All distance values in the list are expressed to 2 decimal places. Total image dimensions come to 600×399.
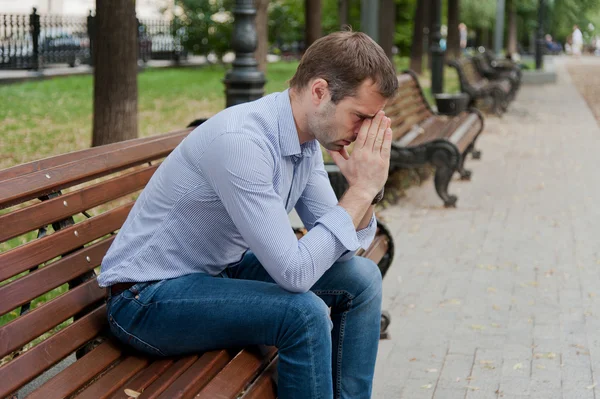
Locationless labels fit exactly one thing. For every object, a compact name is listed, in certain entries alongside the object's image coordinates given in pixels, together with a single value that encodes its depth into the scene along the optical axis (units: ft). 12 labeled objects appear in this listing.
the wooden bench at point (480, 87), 47.26
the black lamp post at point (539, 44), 89.25
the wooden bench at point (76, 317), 8.29
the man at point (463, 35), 173.27
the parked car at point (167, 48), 88.48
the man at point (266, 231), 8.41
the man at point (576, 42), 170.45
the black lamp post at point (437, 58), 58.70
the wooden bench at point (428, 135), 24.39
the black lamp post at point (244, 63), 22.11
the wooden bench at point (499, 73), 59.44
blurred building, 141.63
